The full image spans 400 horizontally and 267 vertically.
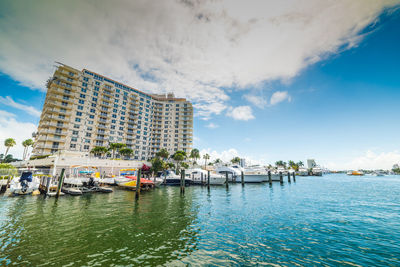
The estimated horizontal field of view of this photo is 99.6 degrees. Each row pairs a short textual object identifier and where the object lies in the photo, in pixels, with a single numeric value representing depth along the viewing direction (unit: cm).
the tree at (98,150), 5825
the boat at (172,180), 4205
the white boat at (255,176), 4986
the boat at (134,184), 3225
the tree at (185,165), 7672
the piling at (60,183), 2192
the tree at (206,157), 9275
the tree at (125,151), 6229
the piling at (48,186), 2296
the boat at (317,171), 11709
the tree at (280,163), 15402
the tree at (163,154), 7325
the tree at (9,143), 6162
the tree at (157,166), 5694
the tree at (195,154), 8425
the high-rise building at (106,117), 6069
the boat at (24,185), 2345
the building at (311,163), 18442
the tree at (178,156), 7031
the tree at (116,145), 6119
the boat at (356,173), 12550
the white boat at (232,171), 5053
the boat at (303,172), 12758
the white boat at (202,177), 4281
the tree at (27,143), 6989
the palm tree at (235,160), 11688
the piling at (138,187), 2221
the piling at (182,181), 2856
